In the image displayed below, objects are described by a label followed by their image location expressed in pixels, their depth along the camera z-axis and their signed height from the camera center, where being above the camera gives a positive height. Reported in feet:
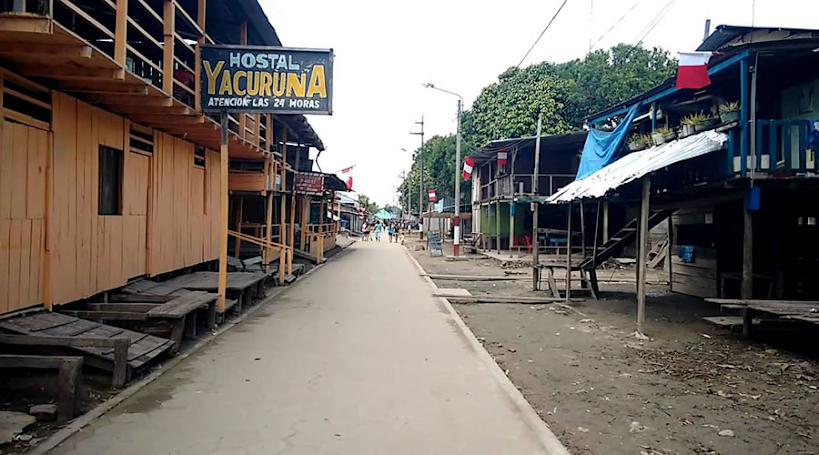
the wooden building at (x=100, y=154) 19.93 +2.93
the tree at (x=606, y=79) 117.39 +29.66
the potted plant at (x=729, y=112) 34.21 +6.88
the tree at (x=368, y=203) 408.87 +14.94
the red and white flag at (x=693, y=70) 35.27 +9.52
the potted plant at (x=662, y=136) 41.93 +6.66
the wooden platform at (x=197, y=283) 30.30 -3.73
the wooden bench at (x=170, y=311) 23.86 -3.94
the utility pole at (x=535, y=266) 53.01 -3.57
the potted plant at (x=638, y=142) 47.09 +6.94
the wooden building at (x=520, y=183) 96.22 +7.44
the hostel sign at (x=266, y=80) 30.83 +7.35
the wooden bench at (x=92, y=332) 19.44 -4.17
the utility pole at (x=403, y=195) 319.70 +14.94
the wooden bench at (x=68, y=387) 16.28 -4.72
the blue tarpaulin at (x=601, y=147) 49.21 +7.14
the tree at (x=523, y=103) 119.75 +25.59
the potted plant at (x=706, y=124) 37.19 +6.71
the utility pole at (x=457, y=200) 96.71 +4.04
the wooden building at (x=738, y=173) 32.81 +3.44
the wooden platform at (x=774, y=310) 26.86 -3.74
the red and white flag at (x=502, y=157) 92.38 +10.72
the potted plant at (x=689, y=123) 38.48 +6.96
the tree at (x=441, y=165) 161.58 +17.55
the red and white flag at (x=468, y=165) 97.53 +9.78
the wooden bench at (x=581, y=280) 49.52 -4.63
